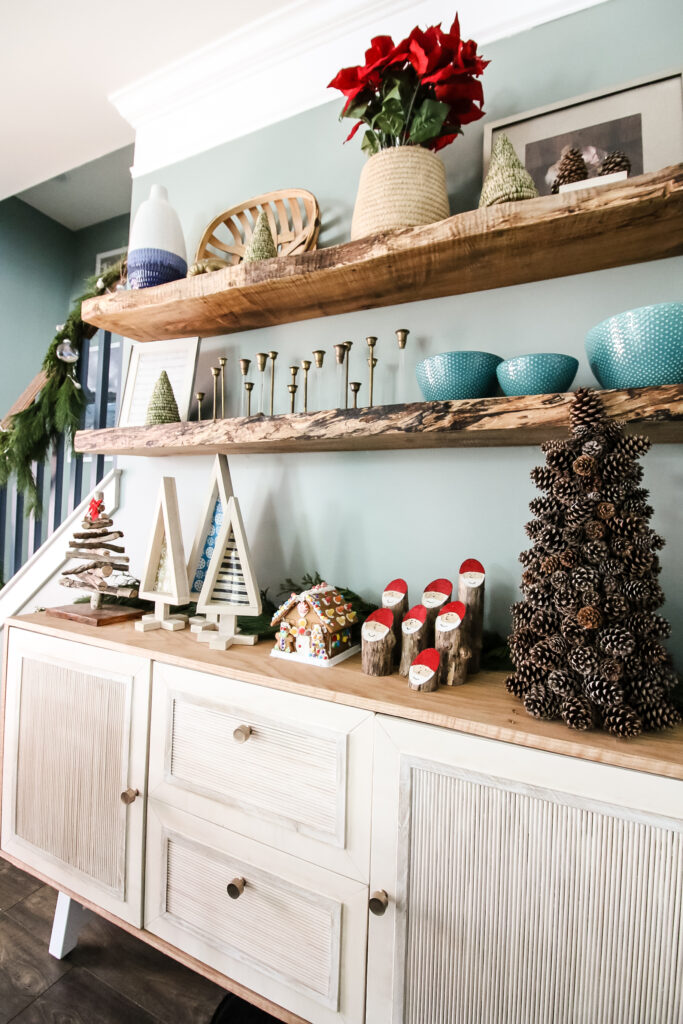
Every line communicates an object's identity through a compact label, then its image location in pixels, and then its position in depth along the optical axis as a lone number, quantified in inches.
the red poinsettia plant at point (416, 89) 39.0
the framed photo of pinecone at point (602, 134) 38.4
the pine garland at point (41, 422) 78.4
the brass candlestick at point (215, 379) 54.9
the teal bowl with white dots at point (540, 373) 36.0
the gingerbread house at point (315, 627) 40.1
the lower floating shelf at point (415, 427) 32.1
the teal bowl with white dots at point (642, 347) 31.5
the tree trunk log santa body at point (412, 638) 36.6
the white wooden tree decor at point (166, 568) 48.9
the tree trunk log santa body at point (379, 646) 37.2
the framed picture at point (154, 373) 58.1
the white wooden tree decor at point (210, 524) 50.3
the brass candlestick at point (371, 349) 44.3
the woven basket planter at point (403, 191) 40.7
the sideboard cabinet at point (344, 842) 26.1
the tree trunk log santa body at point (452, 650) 35.3
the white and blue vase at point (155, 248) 54.3
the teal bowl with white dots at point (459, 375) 39.0
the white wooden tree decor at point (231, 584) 44.9
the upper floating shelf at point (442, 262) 34.7
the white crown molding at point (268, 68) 48.1
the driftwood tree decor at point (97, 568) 53.1
